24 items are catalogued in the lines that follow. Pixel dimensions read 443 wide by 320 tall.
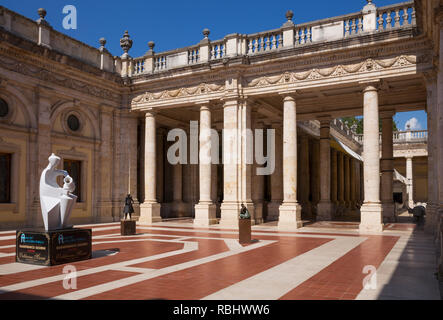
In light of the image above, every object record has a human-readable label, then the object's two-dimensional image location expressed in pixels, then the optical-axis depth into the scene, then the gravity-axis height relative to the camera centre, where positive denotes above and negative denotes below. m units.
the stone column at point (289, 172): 18.50 +0.41
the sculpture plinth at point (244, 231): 12.89 -1.60
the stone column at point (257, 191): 21.61 -0.58
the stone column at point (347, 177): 35.69 +0.29
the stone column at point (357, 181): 39.17 -0.13
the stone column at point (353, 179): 37.37 +0.11
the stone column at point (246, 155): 19.84 +1.31
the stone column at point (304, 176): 29.55 +0.34
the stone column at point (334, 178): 31.14 +0.19
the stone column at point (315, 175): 30.93 +0.43
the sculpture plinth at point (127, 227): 15.39 -1.75
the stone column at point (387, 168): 22.14 +0.67
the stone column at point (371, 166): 16.86 +0.60
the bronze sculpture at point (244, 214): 12.80 -1.05
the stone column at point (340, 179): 33.15 +0.11
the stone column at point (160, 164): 27.64 +1.22
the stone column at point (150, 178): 22.14 +0.21
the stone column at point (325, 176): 24.39 +0.27
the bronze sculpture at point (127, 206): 18.12 -1.08
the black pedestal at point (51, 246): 8.94 -1.46
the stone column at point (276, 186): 23.95 -0.31
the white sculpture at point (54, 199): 9.54 -0.40
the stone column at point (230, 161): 19.61 +1.00
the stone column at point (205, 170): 20.42 +0.59
